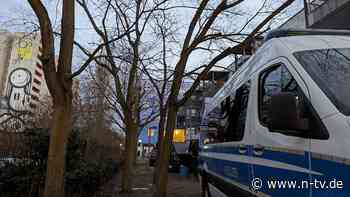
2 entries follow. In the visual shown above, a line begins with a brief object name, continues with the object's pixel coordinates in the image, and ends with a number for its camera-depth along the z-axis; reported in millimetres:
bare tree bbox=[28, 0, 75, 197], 7527
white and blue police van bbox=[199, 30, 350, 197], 2721
